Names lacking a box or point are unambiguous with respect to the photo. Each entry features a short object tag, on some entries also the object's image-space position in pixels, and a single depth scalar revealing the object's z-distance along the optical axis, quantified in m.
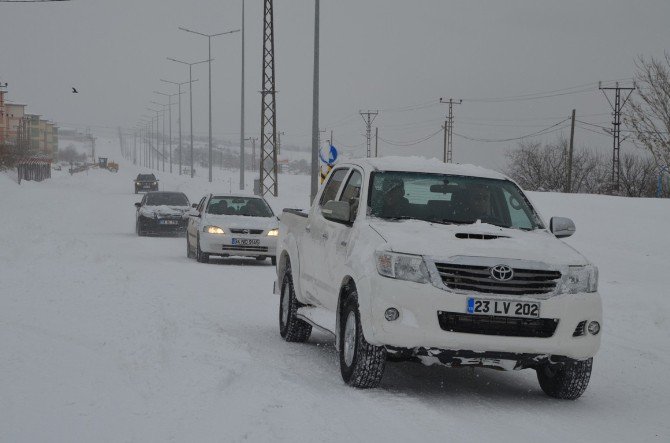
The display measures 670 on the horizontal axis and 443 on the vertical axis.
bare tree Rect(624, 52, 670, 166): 44.06
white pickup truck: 6.80
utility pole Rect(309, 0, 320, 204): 28.19
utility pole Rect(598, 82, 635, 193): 59.28
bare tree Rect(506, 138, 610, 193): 72.44
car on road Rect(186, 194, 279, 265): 19.97
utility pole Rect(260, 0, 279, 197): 40.78
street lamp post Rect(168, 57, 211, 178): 69.64
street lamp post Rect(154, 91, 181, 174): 103.50
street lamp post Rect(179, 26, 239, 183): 59.31
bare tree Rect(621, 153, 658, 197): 61.06
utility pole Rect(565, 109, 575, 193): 56.62
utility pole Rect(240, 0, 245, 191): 49.83
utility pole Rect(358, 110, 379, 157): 103.88
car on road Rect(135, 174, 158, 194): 71.50
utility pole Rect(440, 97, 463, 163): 78.62
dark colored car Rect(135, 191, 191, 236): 28.58
